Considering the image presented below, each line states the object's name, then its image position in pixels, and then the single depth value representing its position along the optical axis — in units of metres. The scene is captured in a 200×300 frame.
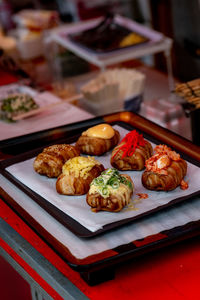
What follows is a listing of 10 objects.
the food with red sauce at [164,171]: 1.17
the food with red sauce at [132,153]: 1.24
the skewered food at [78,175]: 1.18
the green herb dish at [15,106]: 1.62
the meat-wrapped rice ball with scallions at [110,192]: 1.13
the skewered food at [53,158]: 1.24
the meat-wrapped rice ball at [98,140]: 1.30
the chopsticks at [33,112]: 1.59
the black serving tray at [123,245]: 1.05
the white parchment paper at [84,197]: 1.12
